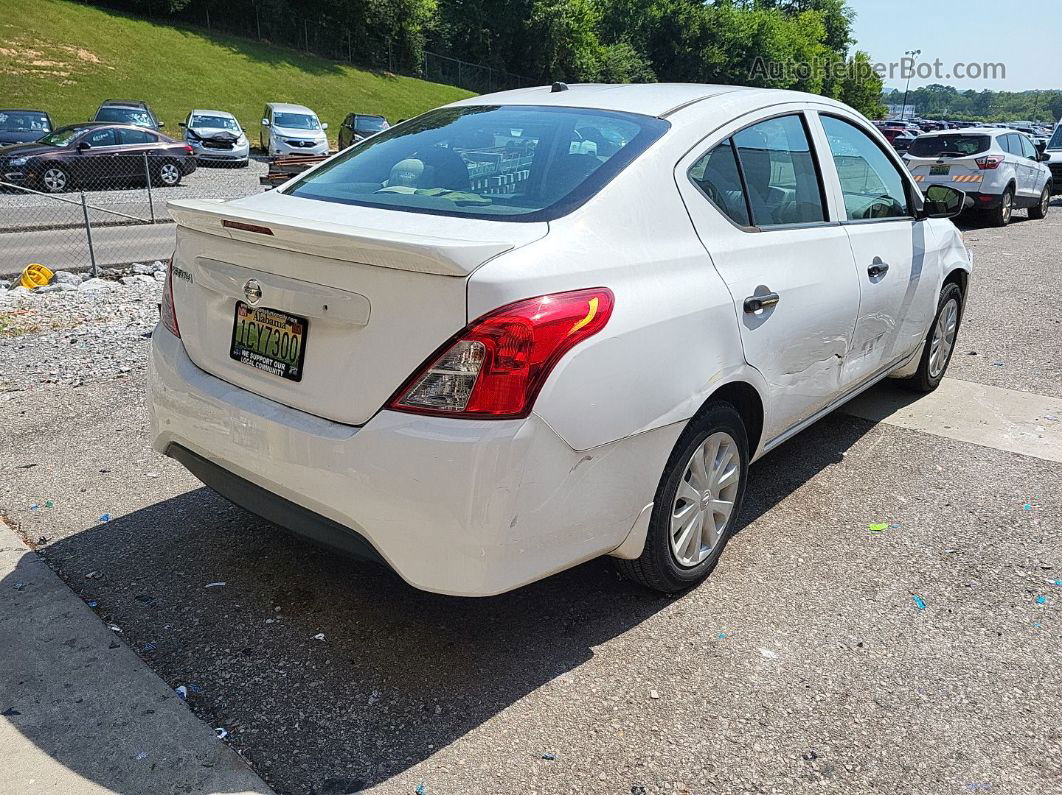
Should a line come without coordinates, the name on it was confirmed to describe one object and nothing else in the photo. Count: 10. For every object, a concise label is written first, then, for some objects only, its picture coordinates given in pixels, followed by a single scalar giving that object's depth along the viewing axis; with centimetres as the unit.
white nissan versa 246
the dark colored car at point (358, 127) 2761
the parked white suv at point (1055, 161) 2042
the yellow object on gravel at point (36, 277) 888
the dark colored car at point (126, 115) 2431
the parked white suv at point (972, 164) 1537
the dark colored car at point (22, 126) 2200
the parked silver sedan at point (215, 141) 2498
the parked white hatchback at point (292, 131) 2666
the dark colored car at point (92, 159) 1859
